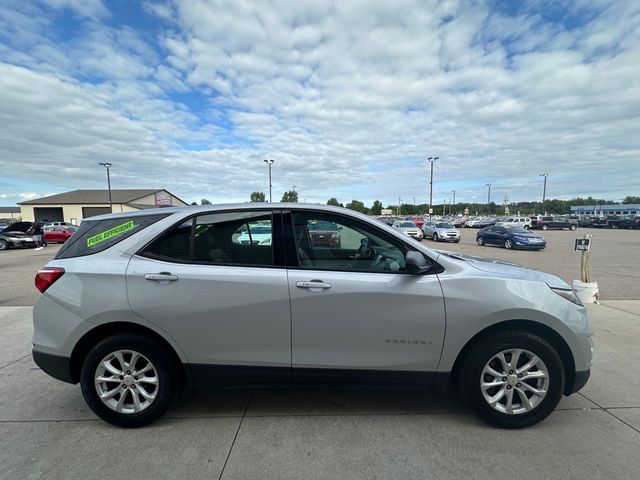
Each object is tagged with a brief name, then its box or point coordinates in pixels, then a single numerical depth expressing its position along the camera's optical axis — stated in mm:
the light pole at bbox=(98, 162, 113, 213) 48469
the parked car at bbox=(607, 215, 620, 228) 44250
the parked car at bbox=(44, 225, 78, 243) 23031
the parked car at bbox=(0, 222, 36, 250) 19344
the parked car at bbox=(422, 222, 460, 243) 24219
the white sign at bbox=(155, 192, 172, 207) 50759
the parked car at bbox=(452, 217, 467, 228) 59572
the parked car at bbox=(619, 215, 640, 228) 42000
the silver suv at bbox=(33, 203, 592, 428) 2557
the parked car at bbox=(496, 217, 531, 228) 42969
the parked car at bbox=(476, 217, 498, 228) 54025
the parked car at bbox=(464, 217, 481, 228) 57356
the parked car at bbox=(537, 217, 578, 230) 42688
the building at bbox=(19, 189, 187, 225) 61469
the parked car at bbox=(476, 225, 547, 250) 18203
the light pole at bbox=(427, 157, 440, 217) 44000
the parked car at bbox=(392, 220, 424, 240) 25122
